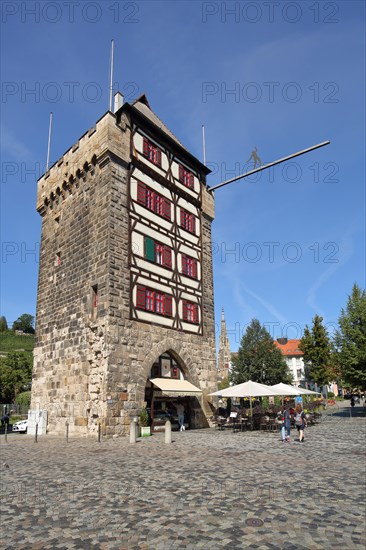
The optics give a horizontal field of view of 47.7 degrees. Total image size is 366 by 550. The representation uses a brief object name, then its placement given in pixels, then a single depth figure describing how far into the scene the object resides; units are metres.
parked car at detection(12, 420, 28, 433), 24.39
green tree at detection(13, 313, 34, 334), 135.00
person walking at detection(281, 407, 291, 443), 15.23
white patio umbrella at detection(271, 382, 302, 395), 20.64
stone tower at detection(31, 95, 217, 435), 18.17
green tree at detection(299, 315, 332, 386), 52.62
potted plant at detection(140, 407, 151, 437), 17.78
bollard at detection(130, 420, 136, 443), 15.14
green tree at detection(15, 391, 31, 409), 38.58
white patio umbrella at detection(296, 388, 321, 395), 23.29
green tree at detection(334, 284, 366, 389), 26.52
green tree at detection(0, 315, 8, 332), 127.25
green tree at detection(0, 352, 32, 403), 53.19
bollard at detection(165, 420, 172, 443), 14.94
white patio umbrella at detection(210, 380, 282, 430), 18.88
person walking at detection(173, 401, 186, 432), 20.95
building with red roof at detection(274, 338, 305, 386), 91.12
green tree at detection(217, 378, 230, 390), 68.04
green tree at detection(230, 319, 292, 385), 54.62
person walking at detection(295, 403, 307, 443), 14.85
